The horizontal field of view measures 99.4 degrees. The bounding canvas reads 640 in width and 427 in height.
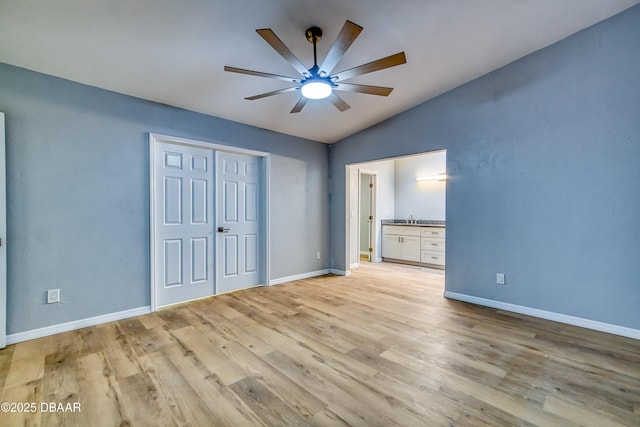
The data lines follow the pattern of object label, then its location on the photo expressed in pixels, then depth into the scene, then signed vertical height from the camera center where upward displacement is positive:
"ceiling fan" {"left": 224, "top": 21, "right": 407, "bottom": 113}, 1.82 +1.13
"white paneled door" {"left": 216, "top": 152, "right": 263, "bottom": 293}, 4.02 -0.16
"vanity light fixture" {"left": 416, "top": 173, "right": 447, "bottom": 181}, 6.29 +0.80
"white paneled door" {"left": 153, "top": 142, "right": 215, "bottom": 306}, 3.45 -0.16
